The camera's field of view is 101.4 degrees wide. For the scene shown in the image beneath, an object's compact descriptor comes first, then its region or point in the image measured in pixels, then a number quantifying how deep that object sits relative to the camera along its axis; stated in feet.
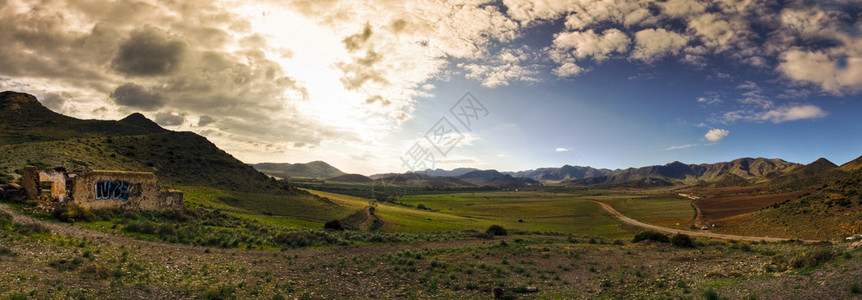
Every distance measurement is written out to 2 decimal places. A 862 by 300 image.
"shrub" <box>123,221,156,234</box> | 75.00
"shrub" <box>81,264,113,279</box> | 42.93
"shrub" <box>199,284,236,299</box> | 42.91
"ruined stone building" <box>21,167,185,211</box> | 79.51
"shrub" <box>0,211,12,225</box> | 57.88
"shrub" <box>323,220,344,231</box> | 134.17
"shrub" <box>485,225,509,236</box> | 137.30
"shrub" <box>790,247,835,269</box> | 45.75
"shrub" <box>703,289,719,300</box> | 40.07
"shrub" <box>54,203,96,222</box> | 73.20
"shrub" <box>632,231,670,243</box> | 105.70
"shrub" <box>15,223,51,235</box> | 54.90
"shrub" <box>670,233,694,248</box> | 95.91
